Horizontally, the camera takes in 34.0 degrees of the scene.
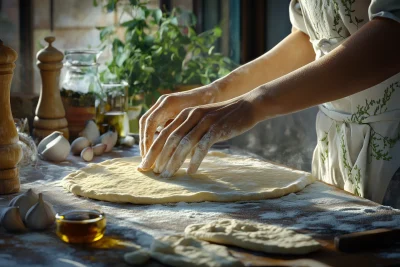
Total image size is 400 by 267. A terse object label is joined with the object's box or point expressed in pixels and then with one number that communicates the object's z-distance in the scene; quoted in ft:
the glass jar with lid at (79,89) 7.97
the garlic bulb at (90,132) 7.62
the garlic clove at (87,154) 6.98
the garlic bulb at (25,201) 4.61
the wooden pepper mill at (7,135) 5.17
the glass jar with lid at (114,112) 7.83
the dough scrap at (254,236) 3.88
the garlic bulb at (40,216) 4.38
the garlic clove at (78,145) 7.24
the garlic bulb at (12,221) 4.33
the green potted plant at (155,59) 9.16
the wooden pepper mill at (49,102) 7.56
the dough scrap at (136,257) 3.70
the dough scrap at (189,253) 3.67
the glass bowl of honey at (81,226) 4.03
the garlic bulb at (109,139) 7.48
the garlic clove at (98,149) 7.29
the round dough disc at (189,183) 5.16
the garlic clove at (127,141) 7.84
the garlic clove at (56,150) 6.86
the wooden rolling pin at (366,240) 3.88
